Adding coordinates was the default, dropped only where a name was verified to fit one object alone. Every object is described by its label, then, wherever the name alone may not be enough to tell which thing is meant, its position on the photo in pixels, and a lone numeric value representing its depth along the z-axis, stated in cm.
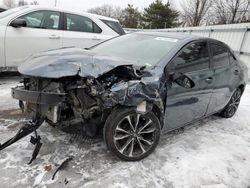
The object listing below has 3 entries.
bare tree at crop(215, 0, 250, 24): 2005
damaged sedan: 198
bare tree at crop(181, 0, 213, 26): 2423
